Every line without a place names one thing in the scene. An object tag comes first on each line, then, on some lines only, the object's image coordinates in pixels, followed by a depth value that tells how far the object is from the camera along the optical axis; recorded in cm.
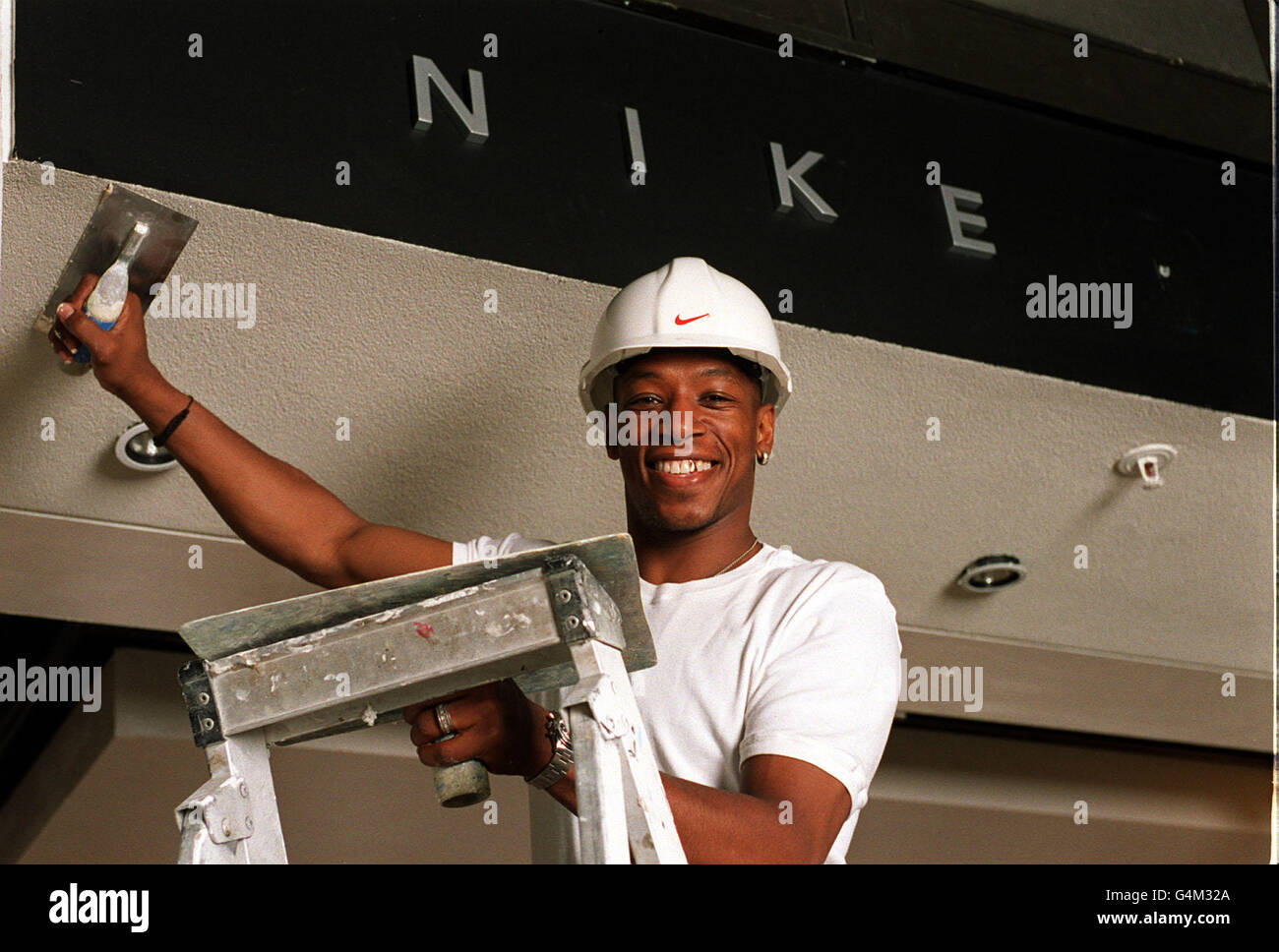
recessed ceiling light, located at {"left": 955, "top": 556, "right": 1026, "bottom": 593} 407
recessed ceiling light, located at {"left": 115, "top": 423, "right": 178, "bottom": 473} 331
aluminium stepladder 160
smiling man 203
